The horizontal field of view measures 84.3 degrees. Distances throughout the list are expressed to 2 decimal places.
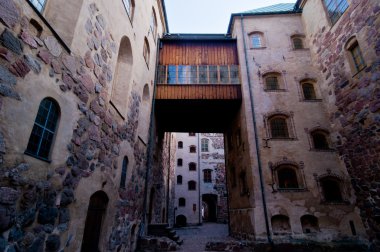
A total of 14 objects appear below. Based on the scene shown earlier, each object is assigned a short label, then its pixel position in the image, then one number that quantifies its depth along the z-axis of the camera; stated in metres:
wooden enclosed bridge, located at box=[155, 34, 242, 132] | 11.67
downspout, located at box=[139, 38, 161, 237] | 9.66
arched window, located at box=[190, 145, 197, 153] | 26.81
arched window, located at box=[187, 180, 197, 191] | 24.84
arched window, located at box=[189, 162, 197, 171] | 25.86
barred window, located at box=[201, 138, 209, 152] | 26.68
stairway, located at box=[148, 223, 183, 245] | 10.75
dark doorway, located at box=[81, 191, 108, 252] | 5.20
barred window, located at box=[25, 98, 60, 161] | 3.44
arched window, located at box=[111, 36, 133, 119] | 7.28
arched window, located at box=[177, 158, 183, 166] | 26.31
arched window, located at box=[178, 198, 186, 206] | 24.06
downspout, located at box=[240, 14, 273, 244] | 8.79
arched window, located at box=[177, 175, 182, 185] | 25.22
